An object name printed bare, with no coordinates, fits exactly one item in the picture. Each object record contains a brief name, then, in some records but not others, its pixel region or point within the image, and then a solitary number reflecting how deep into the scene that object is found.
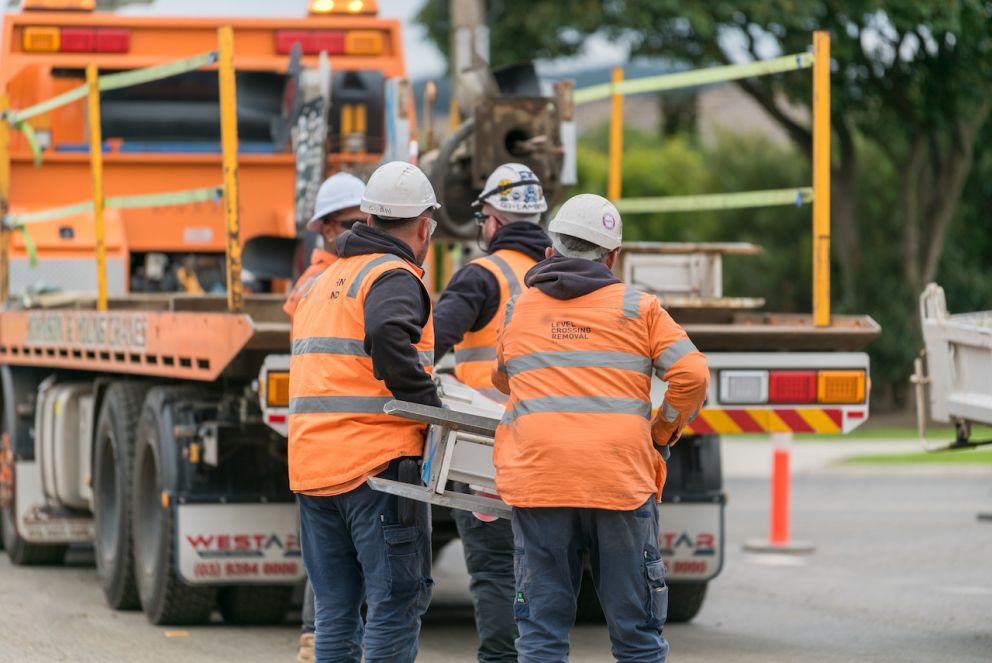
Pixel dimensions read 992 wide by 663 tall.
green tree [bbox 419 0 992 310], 45.16
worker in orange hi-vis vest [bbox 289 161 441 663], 11.90
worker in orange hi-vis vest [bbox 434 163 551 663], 13.71
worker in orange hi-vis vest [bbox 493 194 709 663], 11.49
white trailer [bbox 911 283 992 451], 16.78
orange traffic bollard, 24.53
